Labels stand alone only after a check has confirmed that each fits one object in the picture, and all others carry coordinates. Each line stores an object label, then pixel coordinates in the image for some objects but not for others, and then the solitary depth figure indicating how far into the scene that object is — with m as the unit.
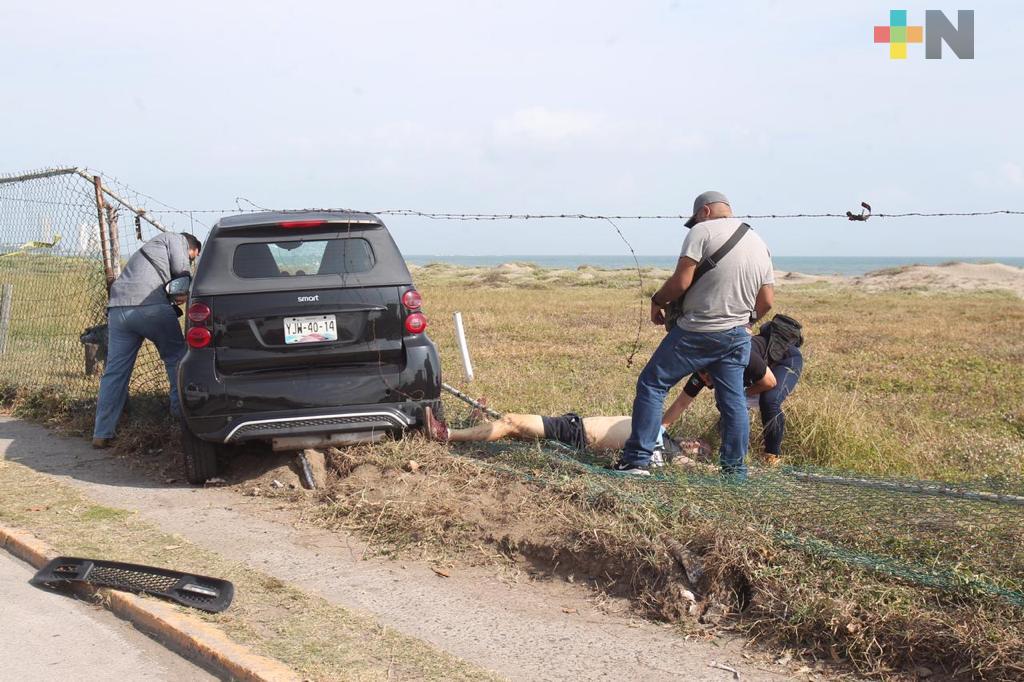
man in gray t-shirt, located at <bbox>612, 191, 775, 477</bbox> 6.06
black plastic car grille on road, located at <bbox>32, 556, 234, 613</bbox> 4.74
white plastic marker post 8.61
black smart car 6.58
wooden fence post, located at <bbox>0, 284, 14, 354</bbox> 11.39
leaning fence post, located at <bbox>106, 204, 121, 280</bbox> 9.36
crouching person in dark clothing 7.11
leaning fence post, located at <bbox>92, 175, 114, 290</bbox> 9.26
